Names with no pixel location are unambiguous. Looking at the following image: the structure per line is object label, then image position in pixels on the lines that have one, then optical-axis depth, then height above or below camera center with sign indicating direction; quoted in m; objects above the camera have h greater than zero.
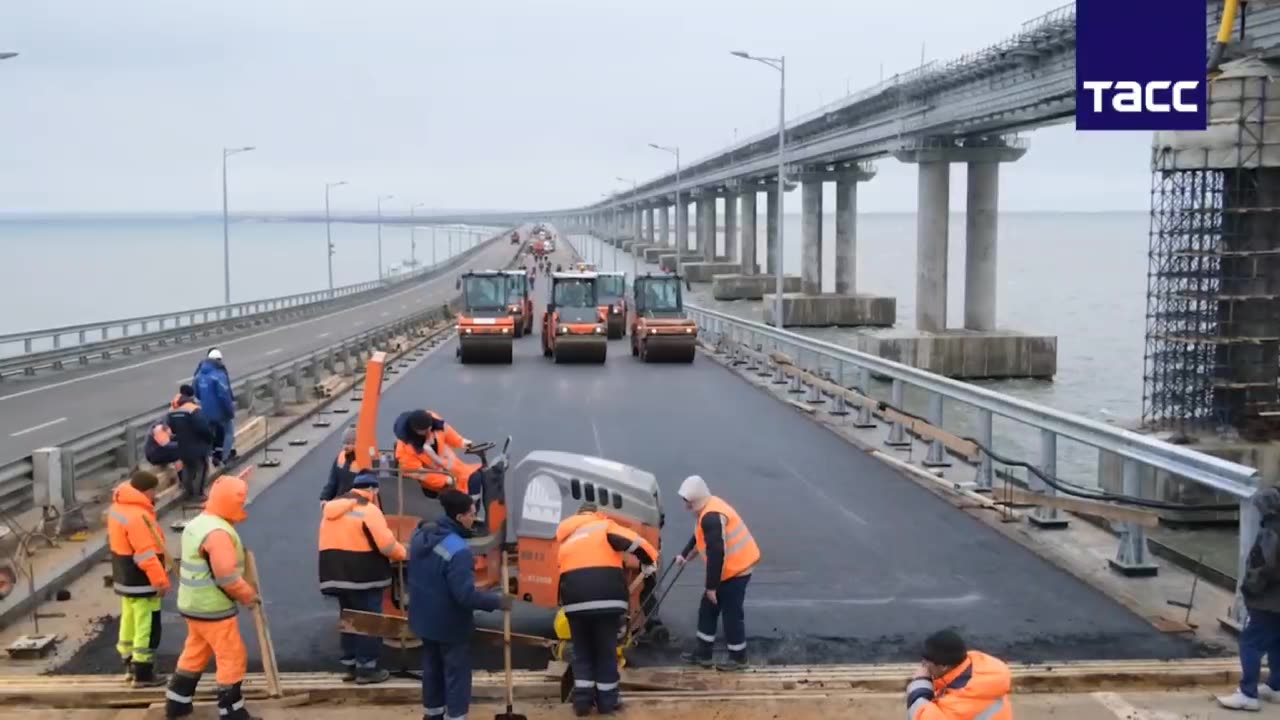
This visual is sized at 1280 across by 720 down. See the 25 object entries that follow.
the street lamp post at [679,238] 80.40 +2.81
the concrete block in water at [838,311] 82.56 -3.24
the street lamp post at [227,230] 59.72 +1.60
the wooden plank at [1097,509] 10.98 -2.25
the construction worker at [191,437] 14.84 -2.08
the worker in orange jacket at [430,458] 10.67 -1.73
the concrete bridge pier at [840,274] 82.75 -0.89
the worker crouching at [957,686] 5.76 -1.95
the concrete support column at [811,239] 92.25 +1.64
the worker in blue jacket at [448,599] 7.74 -2.07
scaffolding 26.78 -0.10
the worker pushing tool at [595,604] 8.30 -2.24
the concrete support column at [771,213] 113.75 +4.50
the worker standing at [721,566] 9.31 -2.26
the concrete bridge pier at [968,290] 53.53 -1.33
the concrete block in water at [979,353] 53.38 -3.90
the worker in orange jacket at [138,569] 8.95 -2.18
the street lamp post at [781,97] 41.56 +5.60
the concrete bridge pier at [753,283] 111.81 -1.90
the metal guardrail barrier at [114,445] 13.50 -2.27
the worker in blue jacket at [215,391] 16.98 -1.73
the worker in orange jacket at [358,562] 9.09 -2.18
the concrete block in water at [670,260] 135.62 +0.19
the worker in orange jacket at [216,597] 8.13 -2.17
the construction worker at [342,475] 11.00 -1.85
